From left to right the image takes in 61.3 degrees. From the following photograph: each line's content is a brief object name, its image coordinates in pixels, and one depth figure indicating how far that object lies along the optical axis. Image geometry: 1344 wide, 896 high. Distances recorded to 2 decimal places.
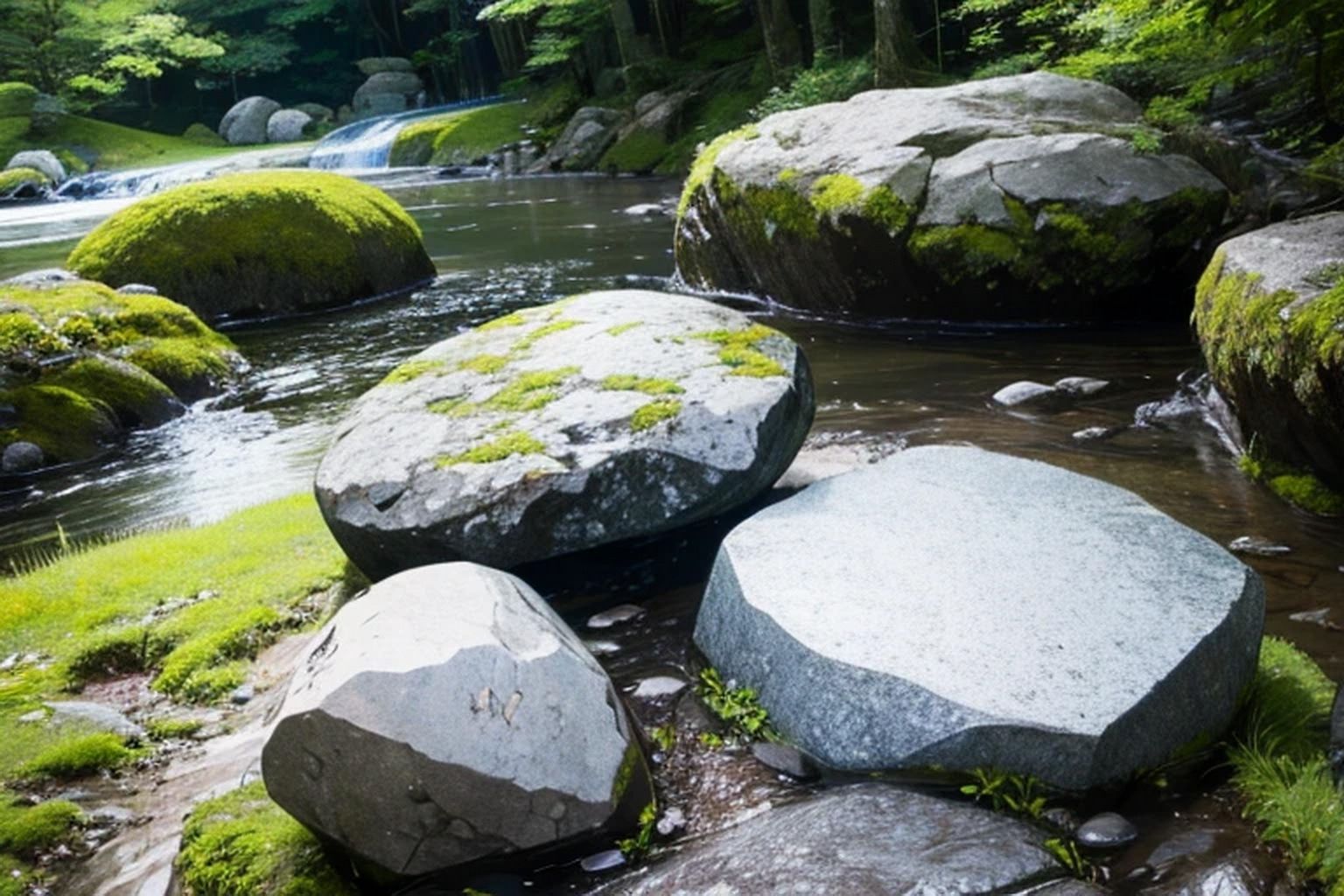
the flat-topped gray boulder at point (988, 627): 3.28
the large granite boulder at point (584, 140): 26.33
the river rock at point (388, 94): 41.06
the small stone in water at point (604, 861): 3.29
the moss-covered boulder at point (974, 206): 8.83
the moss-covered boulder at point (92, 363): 8.75
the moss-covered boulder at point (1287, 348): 4.87
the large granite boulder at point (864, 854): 2.94
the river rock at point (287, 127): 39.81
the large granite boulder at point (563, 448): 4.84
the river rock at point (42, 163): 31.64
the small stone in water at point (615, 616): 4.87
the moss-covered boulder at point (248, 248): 12.83
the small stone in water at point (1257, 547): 4.82
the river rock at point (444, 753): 3.21
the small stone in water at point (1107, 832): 3.13
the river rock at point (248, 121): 40.41
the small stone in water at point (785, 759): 3.60
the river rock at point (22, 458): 8.37
